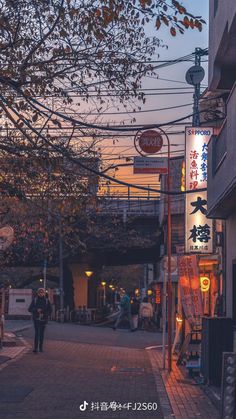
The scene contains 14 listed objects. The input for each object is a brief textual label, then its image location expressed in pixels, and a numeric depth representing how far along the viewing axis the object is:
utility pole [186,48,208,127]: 21.92
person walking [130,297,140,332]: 37.50
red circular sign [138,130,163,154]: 18.73
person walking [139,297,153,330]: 38.42
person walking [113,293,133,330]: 36.66
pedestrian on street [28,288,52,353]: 21.64
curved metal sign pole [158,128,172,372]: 19.52
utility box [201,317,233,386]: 15.41
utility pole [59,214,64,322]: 42.15
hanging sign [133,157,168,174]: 17.72
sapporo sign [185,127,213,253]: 20.38
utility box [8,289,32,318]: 42.53
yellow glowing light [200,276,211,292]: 26.17
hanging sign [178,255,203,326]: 18.62
